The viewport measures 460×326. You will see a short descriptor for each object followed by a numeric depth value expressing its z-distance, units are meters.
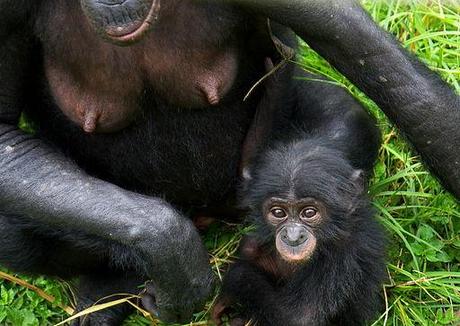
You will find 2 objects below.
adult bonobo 8.75
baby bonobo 9.18
